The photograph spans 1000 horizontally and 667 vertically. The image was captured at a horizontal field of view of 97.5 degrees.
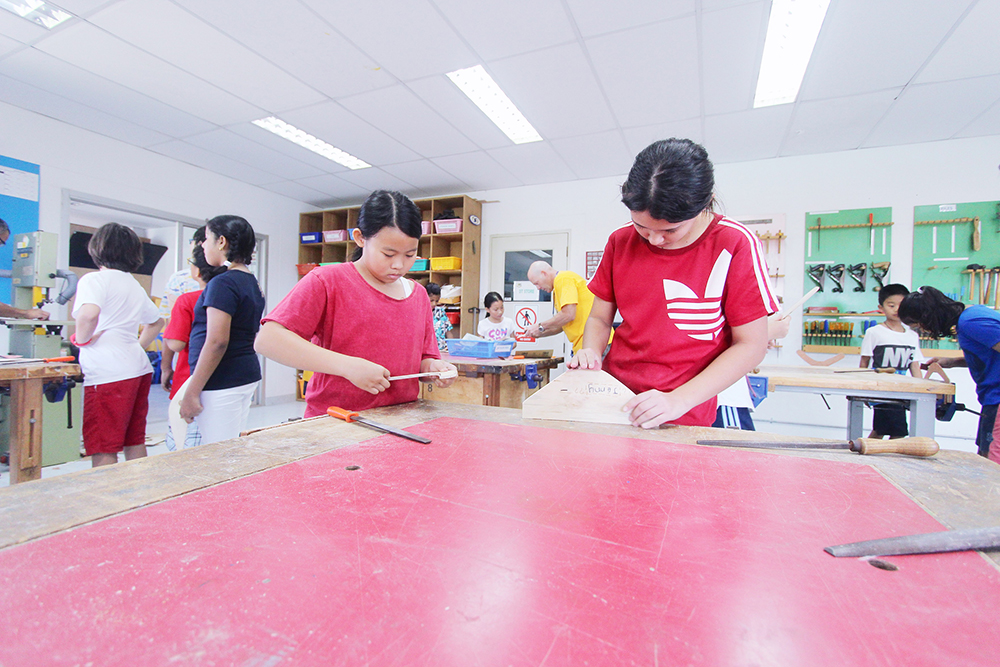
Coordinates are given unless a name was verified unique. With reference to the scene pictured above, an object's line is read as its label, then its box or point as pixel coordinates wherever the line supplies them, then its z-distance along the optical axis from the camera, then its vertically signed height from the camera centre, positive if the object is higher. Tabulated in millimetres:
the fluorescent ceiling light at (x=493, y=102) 2961 +1676
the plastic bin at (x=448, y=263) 4914 +694
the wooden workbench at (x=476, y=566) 314 -227
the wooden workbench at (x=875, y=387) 2193 -267
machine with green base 2551 +118
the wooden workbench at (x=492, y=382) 2621 -365
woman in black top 1661 -79
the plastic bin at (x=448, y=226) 4883 +1112
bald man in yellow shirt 3223 +171
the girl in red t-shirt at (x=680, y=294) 921 +94
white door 4906 +625
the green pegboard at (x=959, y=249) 3455 +726
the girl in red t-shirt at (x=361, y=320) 1036 +4
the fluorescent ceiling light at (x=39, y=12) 2357 +1658
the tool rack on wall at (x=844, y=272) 3721 +552
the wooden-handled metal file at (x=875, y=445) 790 -206
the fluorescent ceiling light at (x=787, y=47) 2265 +1675
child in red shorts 1897 -149
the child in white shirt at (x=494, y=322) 4273 +44
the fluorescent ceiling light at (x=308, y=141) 3688 +1645
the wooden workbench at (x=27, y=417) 1768 -423
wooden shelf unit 4980 +897
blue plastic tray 3041 -158
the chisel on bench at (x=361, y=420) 840 -212
